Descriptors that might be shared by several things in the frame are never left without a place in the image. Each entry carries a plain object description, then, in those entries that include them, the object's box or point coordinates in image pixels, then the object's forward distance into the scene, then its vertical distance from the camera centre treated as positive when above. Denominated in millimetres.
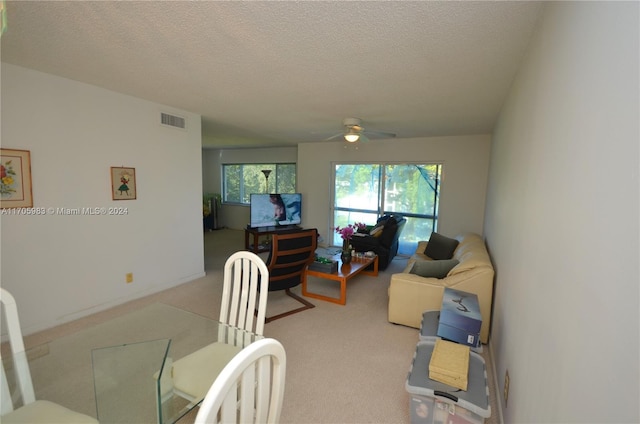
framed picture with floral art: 2361 +29
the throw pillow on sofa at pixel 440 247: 4055 -781
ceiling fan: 3771 +851
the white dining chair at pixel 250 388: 704 -552
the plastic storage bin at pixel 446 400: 1475 -1086
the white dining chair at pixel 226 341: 1480 -985
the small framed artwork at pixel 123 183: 3109 +27
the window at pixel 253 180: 7480 +257
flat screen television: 5875 -432
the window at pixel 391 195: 5492 -52
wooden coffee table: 3410 -1016
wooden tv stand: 5562 -889
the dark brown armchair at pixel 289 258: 2939 -738
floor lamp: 7504 +325
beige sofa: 2564 -907
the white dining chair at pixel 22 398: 1218 -1012
